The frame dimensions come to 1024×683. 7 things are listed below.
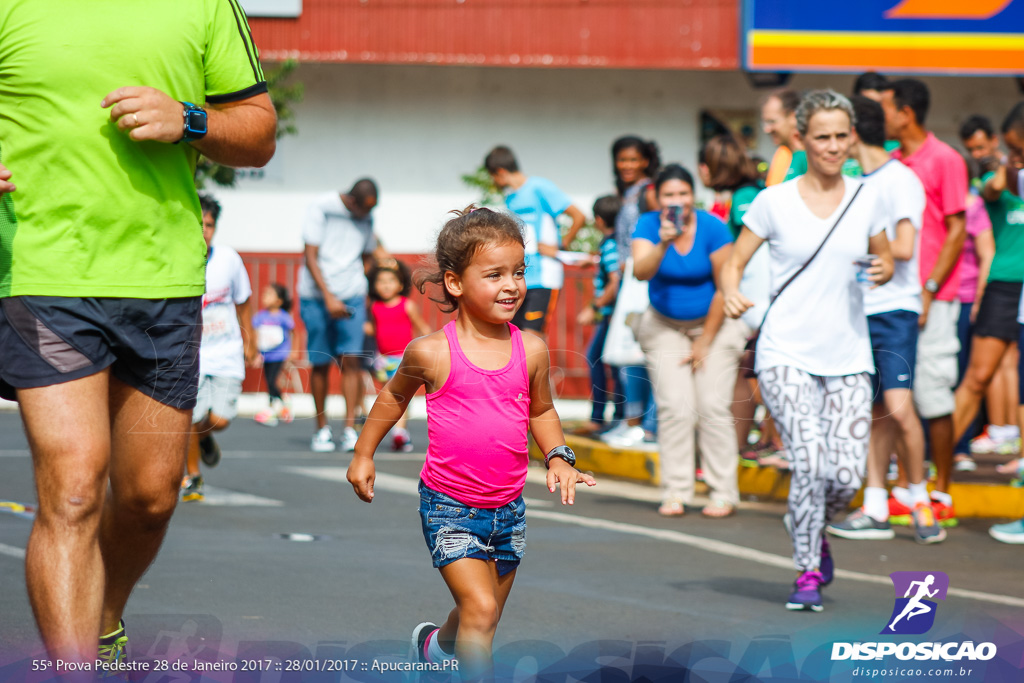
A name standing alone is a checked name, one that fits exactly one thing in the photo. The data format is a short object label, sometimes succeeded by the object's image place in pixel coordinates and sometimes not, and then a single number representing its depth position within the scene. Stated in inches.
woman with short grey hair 434.3
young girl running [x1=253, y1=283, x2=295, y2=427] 1048.8
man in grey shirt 863.7
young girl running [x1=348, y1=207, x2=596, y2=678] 289.7
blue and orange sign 1494.8
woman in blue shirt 621.9
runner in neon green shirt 269.1
